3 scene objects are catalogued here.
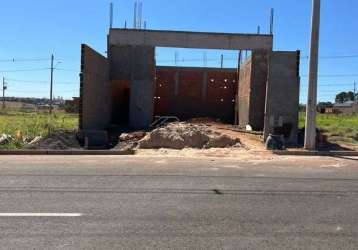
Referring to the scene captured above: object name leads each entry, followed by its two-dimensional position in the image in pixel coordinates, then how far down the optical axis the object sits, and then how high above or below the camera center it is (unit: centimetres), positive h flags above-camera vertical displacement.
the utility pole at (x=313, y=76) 1936 +119
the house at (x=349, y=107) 14425 +109
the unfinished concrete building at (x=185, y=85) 2347 +111
